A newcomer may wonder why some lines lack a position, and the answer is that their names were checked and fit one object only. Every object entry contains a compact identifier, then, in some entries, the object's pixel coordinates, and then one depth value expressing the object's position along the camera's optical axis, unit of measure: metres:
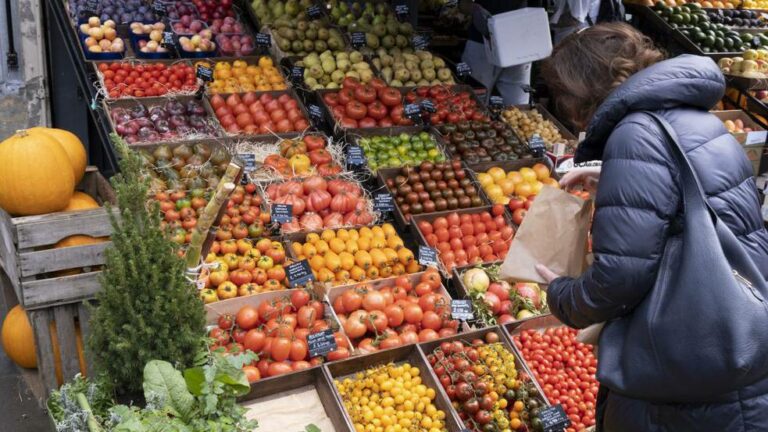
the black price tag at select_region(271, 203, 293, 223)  3.75
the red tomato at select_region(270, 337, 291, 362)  3.00
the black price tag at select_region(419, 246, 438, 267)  3.75
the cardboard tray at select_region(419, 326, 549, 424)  3.04
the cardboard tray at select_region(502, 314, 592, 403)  3.45
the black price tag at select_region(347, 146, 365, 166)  4.37
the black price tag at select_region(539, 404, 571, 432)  2.82
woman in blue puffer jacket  1.69
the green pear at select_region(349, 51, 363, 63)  5.54
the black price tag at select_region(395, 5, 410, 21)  5.91
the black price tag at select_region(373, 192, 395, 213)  4.14
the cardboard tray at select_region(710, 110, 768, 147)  5.80
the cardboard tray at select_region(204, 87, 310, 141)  4.59
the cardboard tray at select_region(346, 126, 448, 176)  4.79
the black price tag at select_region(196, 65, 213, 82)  4.71
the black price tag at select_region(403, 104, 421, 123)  4.89
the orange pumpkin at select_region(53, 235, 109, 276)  3.11
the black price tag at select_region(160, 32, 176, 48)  5.13
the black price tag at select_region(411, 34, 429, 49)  5.75
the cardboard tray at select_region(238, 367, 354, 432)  2.80
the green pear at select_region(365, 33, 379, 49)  5.78
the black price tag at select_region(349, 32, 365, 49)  5.56
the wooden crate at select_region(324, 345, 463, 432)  2.90
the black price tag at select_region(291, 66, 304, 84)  5.12
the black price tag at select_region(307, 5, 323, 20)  5.64
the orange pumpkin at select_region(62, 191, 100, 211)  3.33
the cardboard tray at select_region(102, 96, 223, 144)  4.45
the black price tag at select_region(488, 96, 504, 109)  5.32
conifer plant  2.29
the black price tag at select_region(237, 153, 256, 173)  4.17
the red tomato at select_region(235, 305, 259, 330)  3.16
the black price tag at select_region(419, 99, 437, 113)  4.95
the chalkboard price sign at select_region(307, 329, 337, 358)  2.96
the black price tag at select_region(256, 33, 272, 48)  5.40
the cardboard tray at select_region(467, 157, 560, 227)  4.58
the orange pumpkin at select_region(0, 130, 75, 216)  3.01
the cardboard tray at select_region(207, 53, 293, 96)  5.31
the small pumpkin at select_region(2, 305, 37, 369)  3.62
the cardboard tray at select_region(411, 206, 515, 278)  3.84
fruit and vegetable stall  2.39
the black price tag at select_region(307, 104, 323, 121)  4.86
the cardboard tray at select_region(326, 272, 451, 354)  3.45
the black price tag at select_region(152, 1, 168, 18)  5.42
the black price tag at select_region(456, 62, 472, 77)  5.52
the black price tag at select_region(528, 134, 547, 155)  4.93
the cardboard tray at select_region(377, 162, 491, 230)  4.20
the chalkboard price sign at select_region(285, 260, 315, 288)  3.38
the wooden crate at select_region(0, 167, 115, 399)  3.00
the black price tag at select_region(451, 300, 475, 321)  3.35
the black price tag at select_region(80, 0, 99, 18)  5.28
